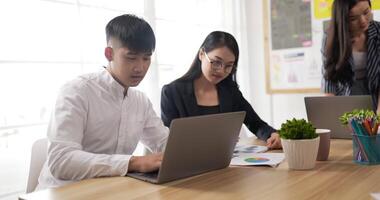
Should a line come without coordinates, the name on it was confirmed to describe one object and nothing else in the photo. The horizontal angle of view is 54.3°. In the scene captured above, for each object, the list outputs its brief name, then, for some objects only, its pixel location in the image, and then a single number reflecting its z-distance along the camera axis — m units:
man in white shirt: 1.08
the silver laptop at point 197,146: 0.94
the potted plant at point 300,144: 1.05
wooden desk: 0.84
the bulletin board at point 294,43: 3.00
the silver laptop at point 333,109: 1.47
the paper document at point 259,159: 1.15
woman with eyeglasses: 1.76
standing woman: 1.85
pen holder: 1.09
